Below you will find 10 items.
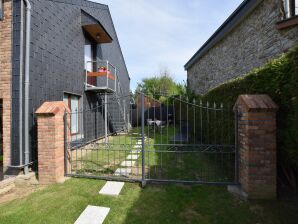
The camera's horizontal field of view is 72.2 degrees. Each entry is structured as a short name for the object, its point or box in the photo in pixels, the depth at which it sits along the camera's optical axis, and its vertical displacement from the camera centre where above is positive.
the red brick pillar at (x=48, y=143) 4.70 -0.67
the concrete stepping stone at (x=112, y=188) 4.19 -1.60
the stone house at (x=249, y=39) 5.25 +2.48
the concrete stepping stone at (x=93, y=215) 3.24 -1.68
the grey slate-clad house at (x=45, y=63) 5.07 +1.62
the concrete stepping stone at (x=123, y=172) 5.20 -1.53
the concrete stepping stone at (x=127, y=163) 6.11 -1.50
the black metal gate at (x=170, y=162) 4.84 -1.50
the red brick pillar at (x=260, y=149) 3.66 -0.65
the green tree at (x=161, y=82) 36.03 +5.93
